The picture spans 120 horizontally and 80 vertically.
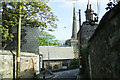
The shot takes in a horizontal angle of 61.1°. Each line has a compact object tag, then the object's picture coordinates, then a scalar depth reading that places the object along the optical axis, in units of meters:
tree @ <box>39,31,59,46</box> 31.97
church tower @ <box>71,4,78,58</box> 39.36
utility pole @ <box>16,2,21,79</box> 7.13
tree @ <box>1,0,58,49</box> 9.39
